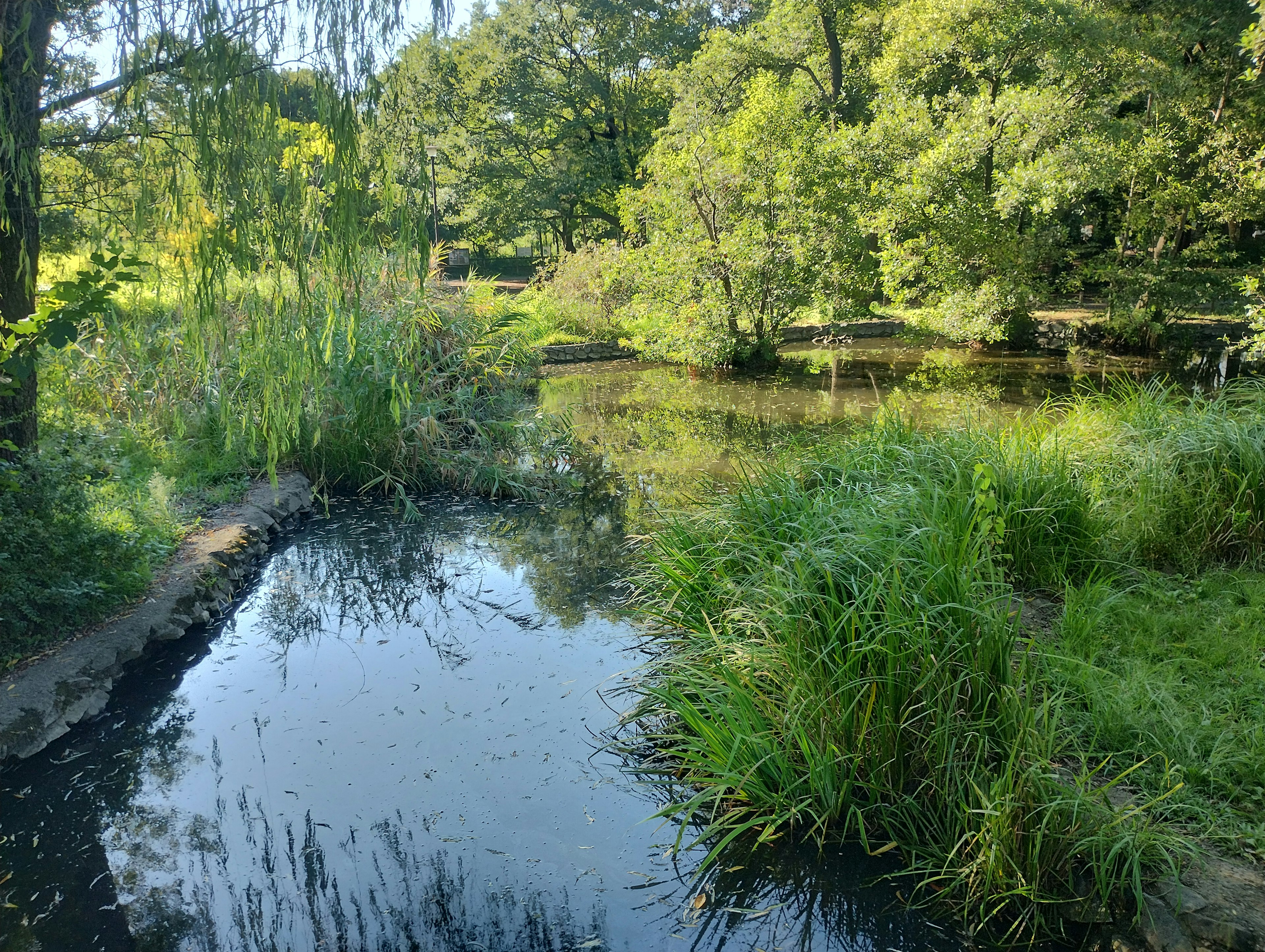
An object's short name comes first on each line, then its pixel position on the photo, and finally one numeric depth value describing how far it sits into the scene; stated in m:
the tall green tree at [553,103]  23.84
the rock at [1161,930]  2.27
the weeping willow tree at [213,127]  2.84
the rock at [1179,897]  2.31
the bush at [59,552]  3.69
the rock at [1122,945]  2.34
